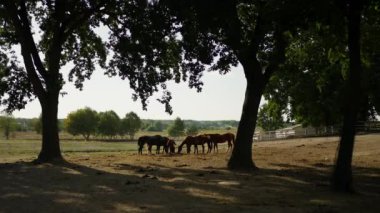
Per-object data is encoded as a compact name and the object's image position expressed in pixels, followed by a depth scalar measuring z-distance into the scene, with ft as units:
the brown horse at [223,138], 128.69
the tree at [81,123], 461.78
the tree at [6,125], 493.03
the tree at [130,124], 502.79
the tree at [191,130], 521.61
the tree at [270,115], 232.94
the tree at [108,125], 476.13
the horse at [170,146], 125.70
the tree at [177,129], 513.45
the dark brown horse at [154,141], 125.59
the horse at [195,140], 122.62
